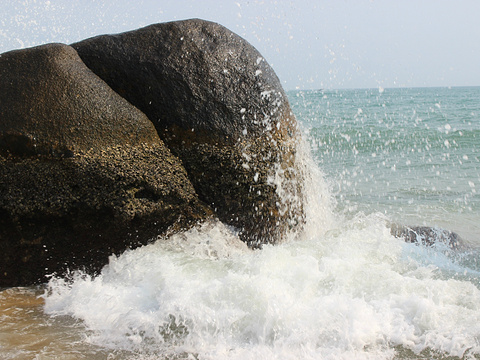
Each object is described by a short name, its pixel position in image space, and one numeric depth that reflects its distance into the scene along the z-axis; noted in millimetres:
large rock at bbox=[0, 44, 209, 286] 3311
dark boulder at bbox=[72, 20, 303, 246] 3717
